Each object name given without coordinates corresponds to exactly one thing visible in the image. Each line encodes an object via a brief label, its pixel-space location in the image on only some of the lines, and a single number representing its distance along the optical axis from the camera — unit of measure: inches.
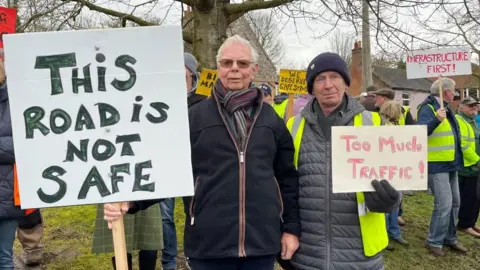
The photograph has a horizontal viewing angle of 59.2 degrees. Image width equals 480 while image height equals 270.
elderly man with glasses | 76.9
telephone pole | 449.1
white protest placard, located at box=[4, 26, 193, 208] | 66.0
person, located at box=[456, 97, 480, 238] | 212.0
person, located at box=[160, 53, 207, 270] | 143.9
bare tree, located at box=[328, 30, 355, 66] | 1880.7
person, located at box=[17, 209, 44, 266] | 158.2
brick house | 1519.4
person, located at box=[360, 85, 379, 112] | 234.0
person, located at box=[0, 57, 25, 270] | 109.3
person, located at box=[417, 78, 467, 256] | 188.7
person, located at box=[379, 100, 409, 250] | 198.4
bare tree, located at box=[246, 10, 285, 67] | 1437.7
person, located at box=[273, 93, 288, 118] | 243.8
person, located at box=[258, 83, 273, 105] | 234.7
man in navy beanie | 82.5
